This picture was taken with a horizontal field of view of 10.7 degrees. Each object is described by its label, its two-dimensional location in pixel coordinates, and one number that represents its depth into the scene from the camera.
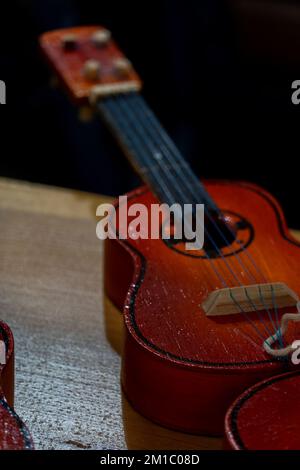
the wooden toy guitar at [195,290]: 0.88
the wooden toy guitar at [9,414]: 0.83
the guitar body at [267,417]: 0.83
